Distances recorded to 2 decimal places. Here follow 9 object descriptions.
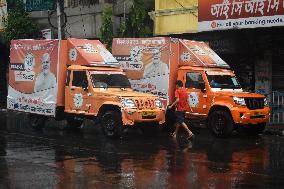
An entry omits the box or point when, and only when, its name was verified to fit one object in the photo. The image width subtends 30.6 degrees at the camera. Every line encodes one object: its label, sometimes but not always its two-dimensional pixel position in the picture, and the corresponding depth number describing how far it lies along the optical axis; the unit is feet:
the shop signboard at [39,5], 91.45
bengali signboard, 64.08
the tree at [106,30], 84.79
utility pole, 80.88
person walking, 52.54
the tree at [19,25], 97.40
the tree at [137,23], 81.56
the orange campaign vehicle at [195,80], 53.31
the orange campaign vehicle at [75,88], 51.11
